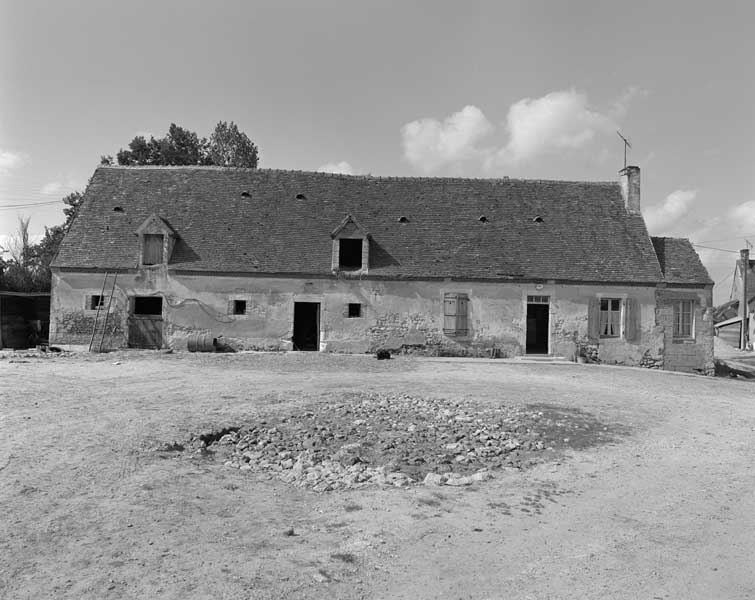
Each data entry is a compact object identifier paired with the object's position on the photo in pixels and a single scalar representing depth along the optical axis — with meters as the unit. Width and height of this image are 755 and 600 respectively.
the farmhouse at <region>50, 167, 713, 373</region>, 19.98
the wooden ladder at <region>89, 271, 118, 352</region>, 19.54
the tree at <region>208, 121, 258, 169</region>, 39.19
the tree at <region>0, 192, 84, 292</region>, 26.64
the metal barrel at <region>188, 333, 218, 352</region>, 19.67
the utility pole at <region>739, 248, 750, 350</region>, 41.72
